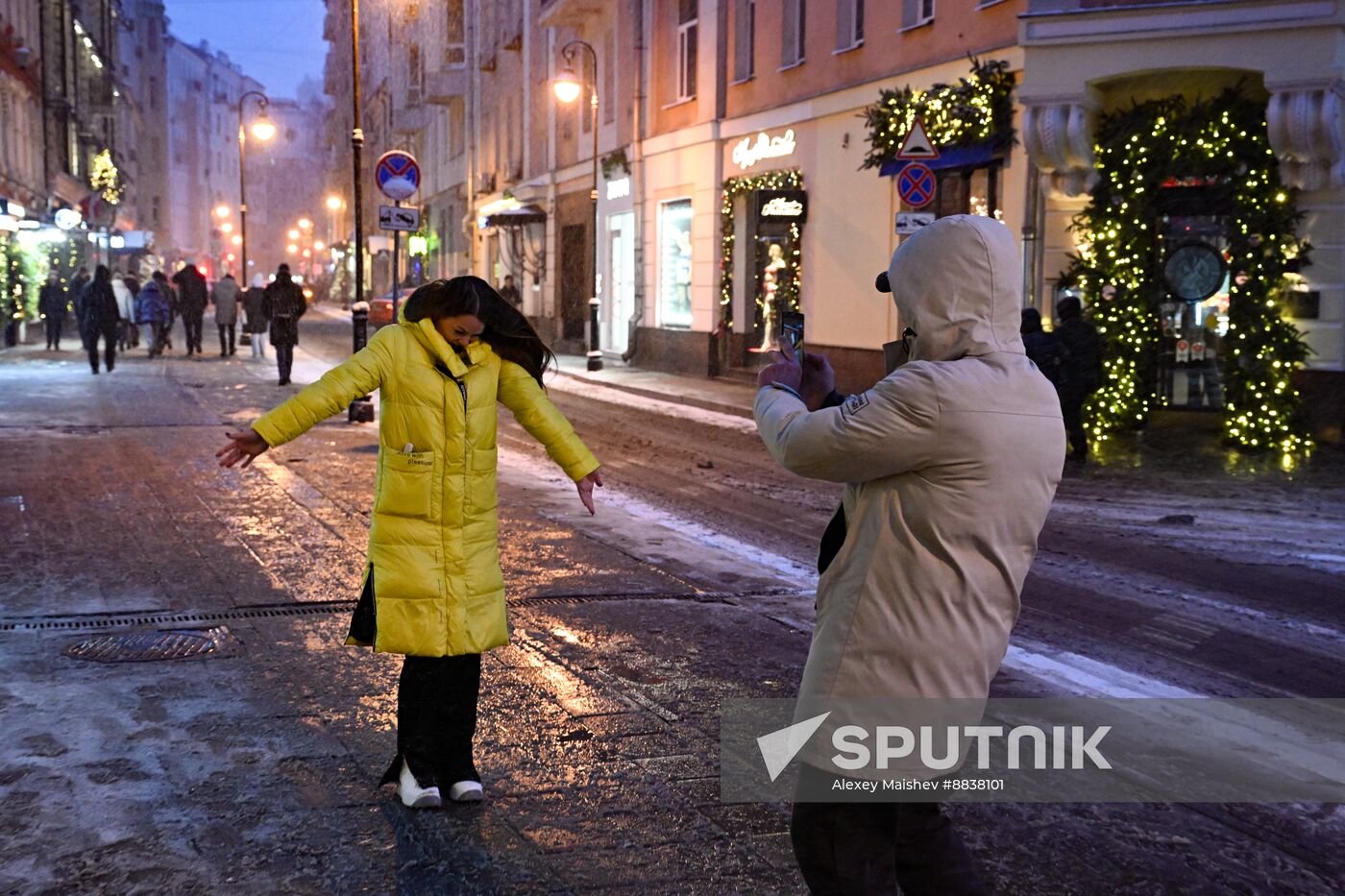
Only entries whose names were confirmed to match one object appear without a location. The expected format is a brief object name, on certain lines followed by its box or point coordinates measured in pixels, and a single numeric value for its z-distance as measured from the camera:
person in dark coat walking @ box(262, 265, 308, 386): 23.56
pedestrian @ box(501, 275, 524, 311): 38.00
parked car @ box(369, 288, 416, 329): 50.99
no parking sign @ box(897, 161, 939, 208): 16.16
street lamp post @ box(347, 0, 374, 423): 17.31
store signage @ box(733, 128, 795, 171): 23.97
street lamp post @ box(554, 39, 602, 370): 28.69
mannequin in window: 24.55
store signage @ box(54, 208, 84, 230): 36.88
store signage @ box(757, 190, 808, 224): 23.00
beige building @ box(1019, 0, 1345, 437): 14.64
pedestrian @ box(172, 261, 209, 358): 31.84
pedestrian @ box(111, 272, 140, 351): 31.48
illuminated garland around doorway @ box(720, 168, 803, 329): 23.75
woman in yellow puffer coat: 4.49
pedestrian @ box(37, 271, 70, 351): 32.88
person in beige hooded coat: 2.82
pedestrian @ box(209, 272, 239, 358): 31.94
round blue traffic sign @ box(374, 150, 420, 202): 19.48
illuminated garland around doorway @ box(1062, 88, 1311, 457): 15.26
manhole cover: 6.46
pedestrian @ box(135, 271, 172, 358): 30.70
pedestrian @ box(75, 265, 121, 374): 24.34
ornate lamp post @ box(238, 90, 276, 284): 41.56
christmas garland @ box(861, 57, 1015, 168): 17.89
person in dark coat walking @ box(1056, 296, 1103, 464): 14.18
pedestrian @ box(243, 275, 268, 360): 30.69
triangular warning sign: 16.08
